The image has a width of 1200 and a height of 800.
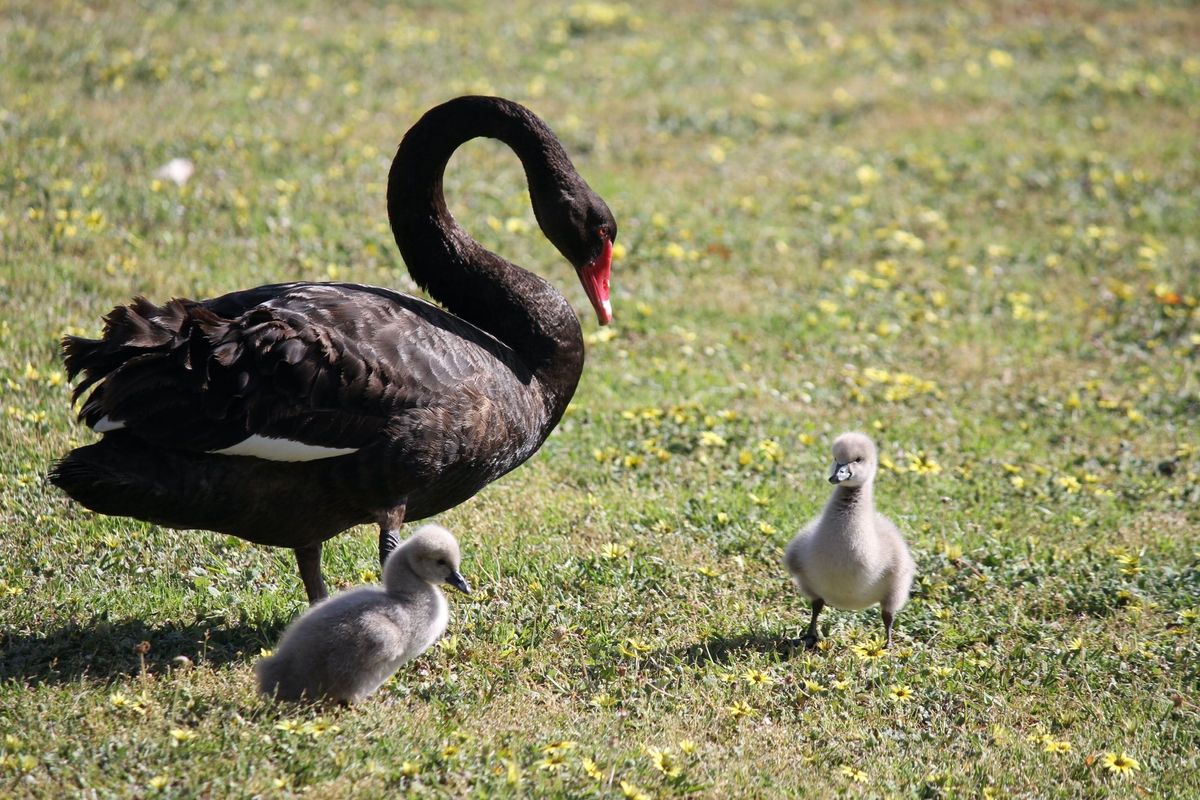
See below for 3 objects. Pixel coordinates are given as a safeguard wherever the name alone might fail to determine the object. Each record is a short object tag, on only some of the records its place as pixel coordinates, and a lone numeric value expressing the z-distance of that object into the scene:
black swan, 8.90
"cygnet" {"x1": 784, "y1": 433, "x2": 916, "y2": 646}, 10.27
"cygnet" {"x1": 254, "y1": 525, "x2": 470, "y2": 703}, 8.52
